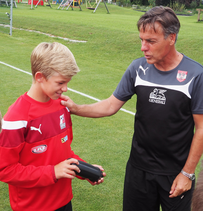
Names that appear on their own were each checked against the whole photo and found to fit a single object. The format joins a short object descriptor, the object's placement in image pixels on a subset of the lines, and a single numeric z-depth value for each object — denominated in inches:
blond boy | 88.7
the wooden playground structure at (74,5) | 1801.2
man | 103.7
